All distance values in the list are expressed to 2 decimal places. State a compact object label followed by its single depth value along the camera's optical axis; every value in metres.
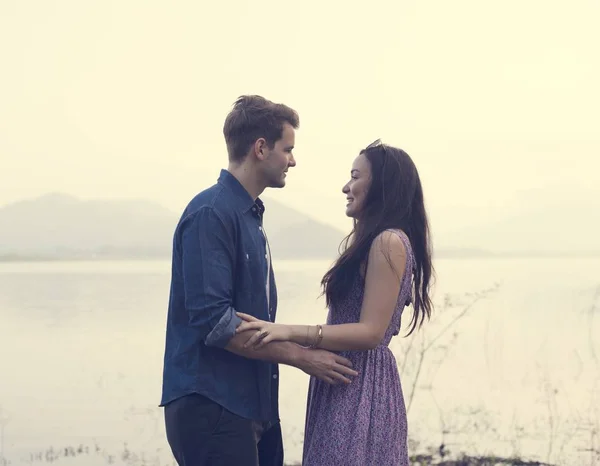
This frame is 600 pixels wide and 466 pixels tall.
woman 2.35
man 2.26
